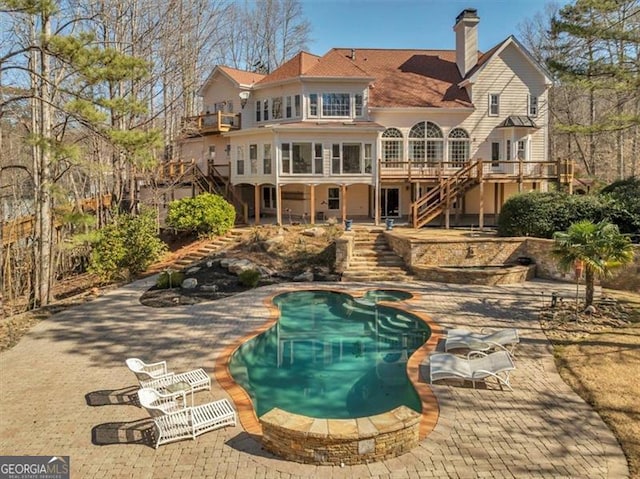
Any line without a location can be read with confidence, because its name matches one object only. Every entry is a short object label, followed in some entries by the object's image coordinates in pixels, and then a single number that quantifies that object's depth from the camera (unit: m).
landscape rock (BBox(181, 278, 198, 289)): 16.27
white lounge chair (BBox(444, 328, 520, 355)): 9.80
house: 23.53
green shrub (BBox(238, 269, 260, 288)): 16.83
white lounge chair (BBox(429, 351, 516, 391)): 8.25
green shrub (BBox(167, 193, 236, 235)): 21.91
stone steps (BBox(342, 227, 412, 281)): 17.69
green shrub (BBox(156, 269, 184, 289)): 16.31
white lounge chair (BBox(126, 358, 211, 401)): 7.79
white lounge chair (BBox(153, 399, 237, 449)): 6.47
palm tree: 11.75
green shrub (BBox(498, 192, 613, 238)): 17.77
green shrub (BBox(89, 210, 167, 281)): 18.02
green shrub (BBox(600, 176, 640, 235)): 17.00
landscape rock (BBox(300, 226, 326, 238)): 20.98
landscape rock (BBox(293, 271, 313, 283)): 17.77
